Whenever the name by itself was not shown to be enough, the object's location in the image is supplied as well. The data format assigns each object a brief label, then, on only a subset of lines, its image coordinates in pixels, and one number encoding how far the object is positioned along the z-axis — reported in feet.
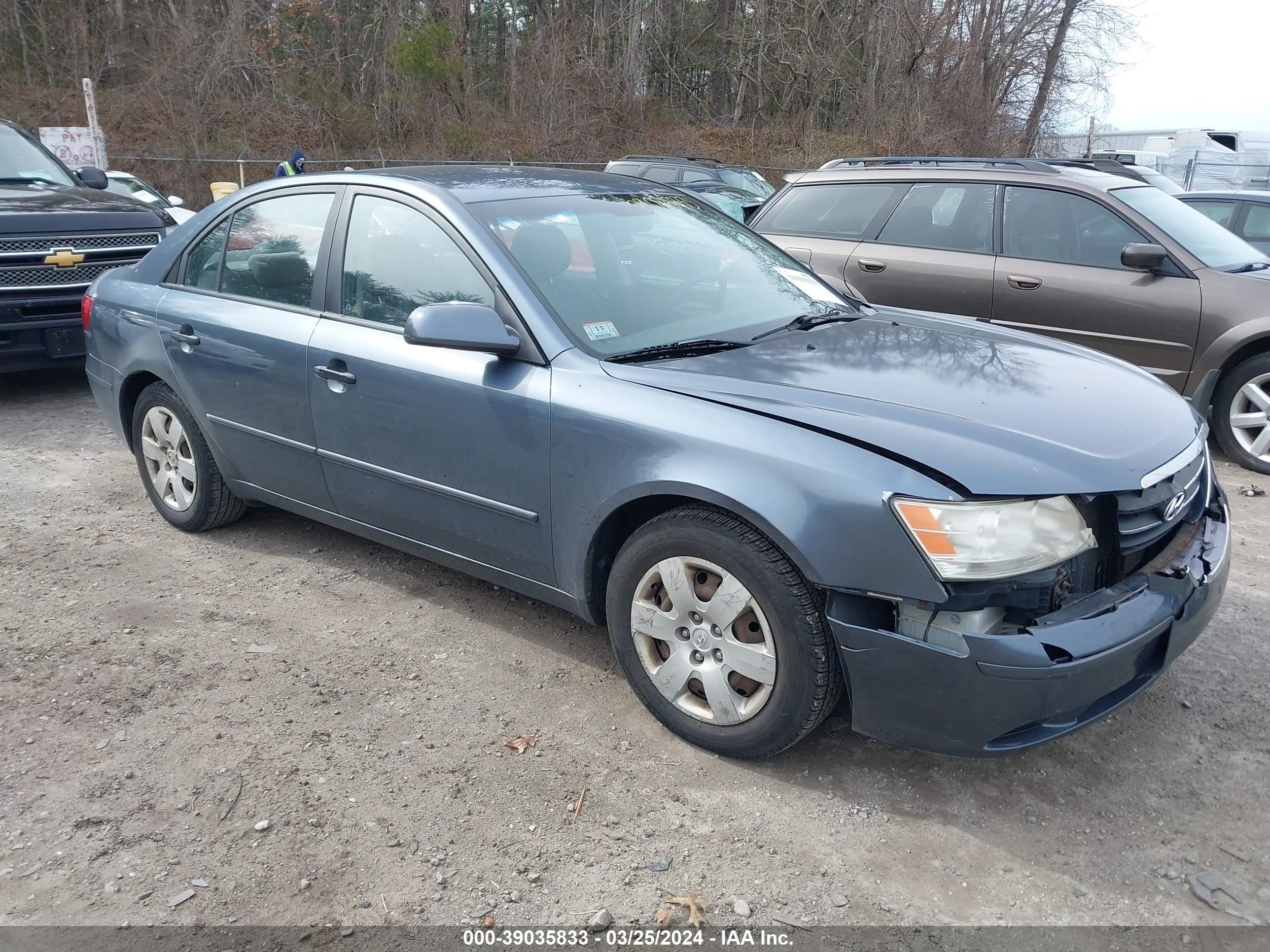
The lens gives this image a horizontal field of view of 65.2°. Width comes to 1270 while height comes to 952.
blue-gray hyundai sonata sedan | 8.36
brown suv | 19.47
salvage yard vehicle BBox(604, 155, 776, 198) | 51.11
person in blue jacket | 32.91
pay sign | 55.62
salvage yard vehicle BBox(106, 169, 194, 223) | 44.57
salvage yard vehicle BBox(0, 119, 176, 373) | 22.84
